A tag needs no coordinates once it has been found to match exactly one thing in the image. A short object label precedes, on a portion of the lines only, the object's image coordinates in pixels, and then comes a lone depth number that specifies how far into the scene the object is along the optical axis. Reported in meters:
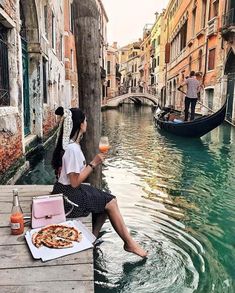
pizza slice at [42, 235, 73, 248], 1.76
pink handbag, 2.03
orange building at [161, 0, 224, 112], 13.44
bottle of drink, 1.91
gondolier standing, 9.57
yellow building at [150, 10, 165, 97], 33.38
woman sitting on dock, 2.18
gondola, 8.30
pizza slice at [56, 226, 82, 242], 1.85
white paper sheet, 1.69
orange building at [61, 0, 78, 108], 14.41
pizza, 1.78
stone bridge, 32.84
